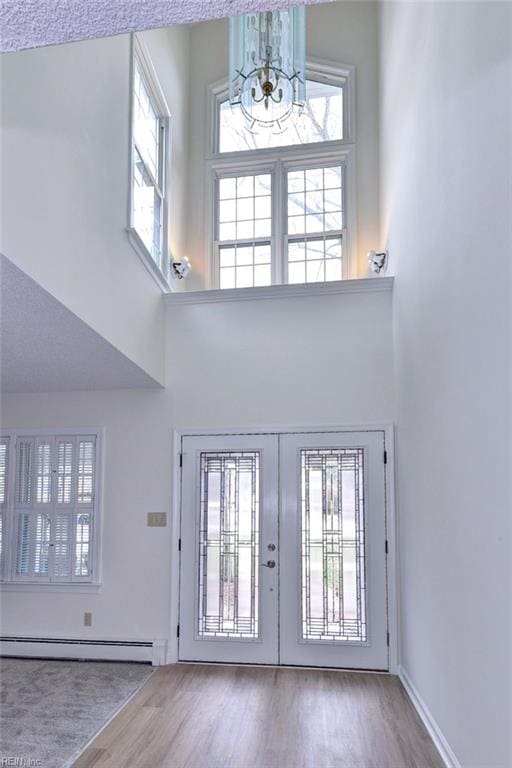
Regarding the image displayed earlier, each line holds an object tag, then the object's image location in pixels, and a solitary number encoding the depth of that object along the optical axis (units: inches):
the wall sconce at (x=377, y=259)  216.7
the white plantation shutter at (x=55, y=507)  203.0
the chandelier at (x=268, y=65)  184.1
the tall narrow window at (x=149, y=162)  189.0
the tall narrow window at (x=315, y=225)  236.8
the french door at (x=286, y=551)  187.3
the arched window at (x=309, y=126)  244.1
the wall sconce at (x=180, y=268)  227.8
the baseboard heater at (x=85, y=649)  192.2
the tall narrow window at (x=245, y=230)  241.6
